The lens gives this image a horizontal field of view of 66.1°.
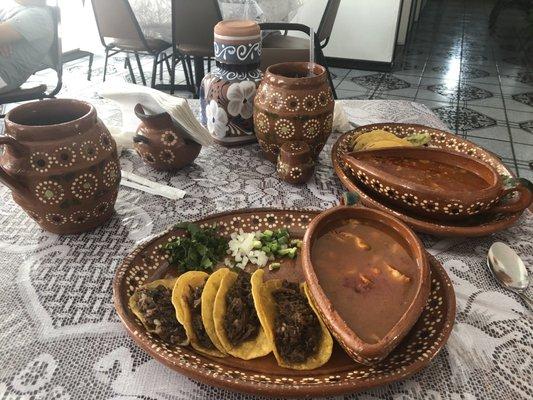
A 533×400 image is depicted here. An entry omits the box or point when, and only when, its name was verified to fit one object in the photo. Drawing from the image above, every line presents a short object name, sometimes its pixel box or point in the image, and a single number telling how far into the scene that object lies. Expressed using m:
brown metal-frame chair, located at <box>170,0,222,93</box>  2.51
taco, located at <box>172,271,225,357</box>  0.55
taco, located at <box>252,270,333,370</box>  0.53
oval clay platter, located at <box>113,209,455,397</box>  0.49
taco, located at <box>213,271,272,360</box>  0.54
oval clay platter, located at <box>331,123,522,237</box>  0.77
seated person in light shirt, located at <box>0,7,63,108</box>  1.96
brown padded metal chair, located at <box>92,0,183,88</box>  2.72
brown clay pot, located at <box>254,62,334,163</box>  0.95
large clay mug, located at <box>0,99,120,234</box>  0.70
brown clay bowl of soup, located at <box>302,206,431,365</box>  0.49
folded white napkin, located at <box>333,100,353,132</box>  1.25
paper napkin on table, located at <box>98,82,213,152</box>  0.96
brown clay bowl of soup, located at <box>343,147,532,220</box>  0.75
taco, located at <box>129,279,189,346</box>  0.55
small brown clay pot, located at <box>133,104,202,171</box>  0.97
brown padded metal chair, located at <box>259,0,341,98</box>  1.47
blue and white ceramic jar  1.09
